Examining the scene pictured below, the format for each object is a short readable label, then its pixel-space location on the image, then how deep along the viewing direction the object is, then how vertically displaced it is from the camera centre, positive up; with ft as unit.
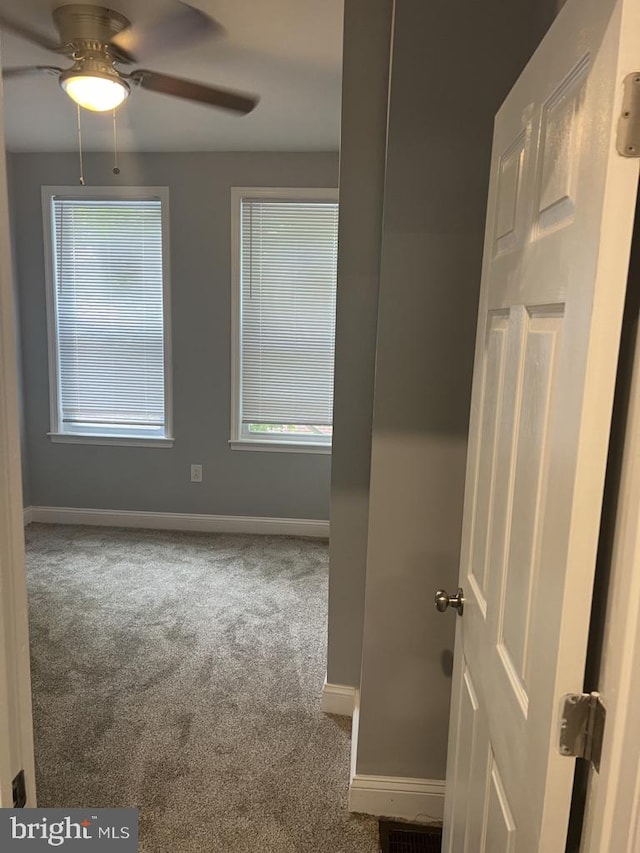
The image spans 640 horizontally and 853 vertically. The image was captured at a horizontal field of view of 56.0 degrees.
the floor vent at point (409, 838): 5.98 -5.01
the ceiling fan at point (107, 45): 6.91 +3.44
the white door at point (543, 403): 2.24 -0.28
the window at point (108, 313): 13.75 +0.34
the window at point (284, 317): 13.41 +0.39
